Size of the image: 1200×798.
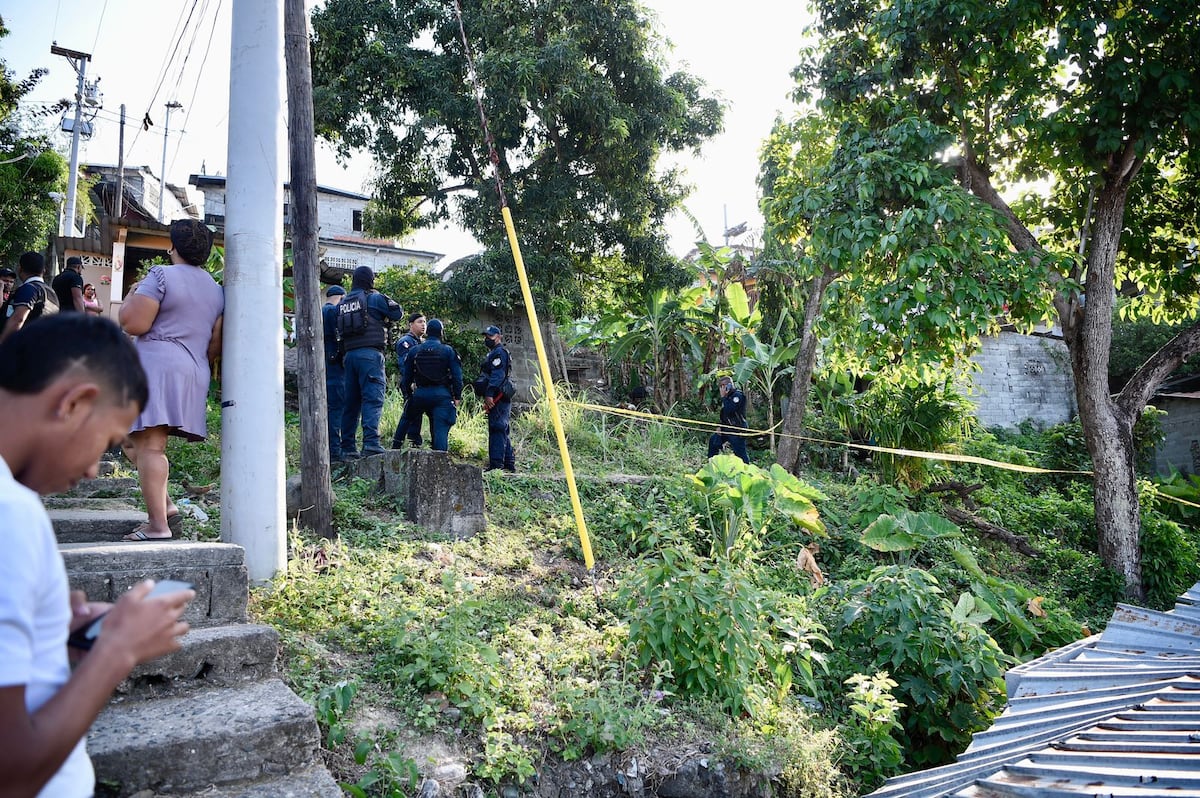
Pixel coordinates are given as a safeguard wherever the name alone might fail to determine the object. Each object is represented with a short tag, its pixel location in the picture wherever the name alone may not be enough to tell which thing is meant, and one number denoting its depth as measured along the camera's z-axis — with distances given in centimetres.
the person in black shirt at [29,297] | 558
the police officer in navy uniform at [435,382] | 782
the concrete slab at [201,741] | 254
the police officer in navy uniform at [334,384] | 752
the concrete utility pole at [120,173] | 2383
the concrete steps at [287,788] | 263
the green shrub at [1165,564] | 955
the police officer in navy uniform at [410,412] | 824
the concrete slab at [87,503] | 483
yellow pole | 545
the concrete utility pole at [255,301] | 409
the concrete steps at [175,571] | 320
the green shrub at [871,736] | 516
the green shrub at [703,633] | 483
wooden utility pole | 530
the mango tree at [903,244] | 845
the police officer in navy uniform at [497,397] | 833
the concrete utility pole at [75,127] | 2075
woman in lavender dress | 378
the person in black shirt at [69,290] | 613
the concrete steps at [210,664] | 302
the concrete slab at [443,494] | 628
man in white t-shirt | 113
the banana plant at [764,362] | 1313
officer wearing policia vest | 727
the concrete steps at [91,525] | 400
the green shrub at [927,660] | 587
